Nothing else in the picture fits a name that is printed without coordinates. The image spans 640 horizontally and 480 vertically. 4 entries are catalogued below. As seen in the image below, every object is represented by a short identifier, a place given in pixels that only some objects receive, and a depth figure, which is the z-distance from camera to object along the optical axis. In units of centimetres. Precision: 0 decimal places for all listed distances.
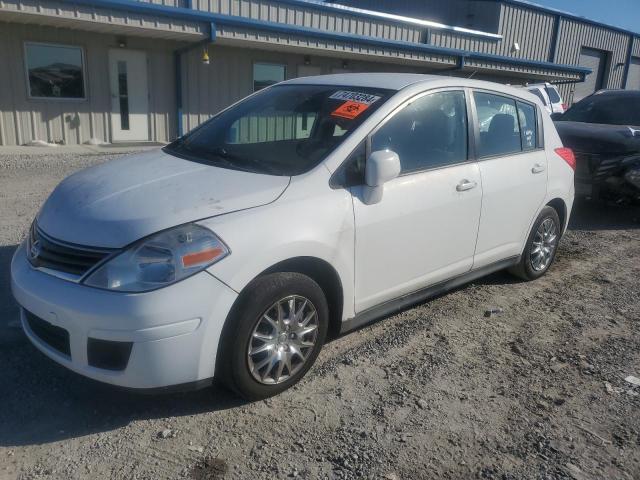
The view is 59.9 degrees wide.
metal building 1157
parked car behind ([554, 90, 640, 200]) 700
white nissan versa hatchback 257
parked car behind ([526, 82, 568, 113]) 1496
